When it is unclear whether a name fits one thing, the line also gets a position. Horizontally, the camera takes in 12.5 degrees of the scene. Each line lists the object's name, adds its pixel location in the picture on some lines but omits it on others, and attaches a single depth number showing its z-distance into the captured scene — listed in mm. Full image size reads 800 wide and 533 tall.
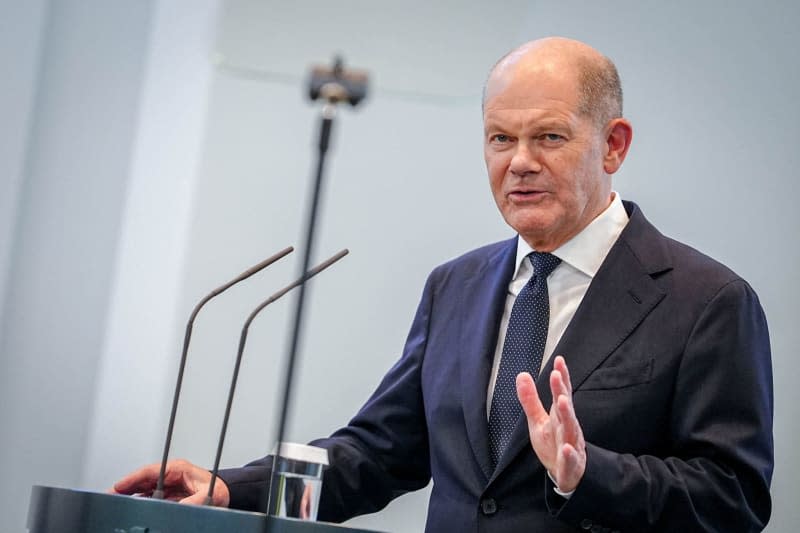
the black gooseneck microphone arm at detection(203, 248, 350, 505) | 4052
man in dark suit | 4088
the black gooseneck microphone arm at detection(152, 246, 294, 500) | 4062
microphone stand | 3837
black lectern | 3871
